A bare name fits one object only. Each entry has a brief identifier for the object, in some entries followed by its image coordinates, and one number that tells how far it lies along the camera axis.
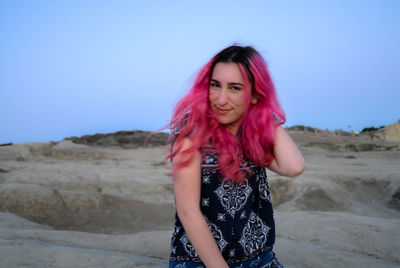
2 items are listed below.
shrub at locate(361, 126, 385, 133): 29.83
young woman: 1.69
